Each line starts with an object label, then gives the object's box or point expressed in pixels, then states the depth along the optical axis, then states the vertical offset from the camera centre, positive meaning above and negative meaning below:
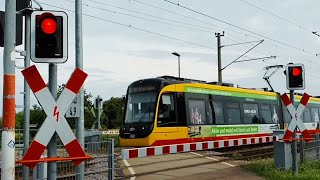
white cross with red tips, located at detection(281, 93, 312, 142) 11.77 -0.07
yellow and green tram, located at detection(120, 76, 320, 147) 18.19 +0.19
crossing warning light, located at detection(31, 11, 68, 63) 5.37 +0.95
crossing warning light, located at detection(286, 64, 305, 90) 11.84 +1.02
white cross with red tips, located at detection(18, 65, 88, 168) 5.25 +0.06
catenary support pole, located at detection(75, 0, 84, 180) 9.03 +1.36
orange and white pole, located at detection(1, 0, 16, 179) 5.68 +0.04
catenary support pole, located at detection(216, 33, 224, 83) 34.81 +4.83
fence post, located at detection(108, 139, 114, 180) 8.29 -0.79
